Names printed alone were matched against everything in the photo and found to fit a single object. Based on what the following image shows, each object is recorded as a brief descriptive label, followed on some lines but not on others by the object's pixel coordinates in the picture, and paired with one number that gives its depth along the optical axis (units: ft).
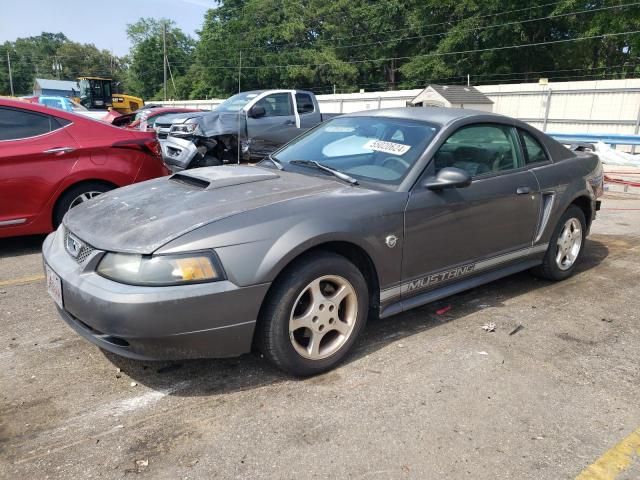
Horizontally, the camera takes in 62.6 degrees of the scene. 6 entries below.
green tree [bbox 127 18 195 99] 259.39
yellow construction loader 127.24
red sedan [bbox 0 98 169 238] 16.75
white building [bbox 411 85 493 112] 80.33
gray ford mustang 8.48
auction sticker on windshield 11.90
